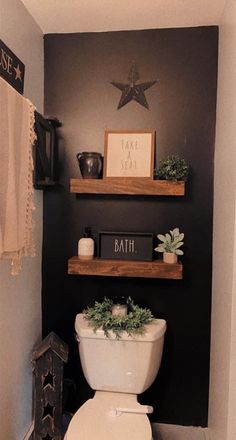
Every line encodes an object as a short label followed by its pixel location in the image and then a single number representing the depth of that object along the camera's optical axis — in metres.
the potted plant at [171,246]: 1.57
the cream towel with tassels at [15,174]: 1.03
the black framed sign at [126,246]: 1.62
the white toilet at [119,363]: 1.46
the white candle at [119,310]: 1.55
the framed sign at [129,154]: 1.63
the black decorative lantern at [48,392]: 1.49
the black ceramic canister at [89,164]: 1.59
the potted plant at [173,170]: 1.52
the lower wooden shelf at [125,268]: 1.53
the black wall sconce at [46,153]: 1.49
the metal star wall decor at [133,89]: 1.66
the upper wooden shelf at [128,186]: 1.51
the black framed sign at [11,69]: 1.15
